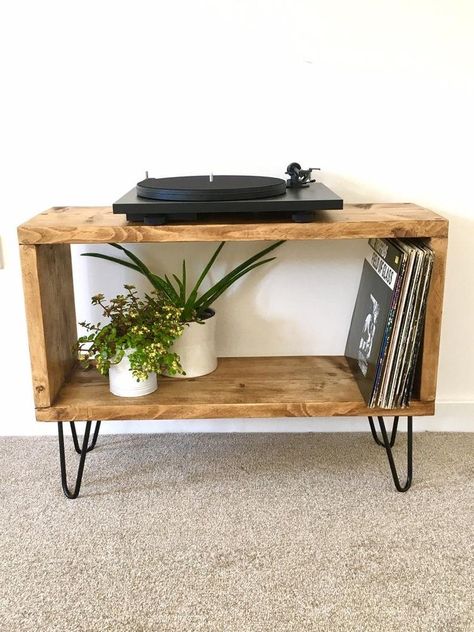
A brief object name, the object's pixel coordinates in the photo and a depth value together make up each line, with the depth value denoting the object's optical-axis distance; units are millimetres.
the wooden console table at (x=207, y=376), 1155
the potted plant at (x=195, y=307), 1363
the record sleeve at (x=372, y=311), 1229
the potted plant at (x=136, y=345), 1269
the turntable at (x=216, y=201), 1140
